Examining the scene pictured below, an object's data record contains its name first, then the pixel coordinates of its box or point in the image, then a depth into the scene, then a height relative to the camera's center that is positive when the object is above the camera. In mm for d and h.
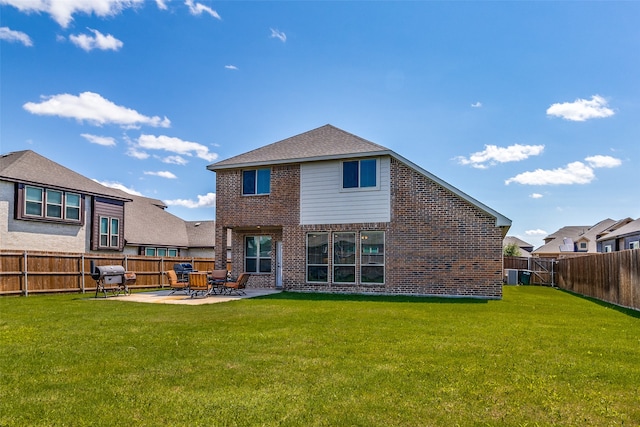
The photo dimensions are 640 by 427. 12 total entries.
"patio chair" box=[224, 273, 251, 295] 16156 -1801
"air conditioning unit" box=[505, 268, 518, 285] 27250 -2563
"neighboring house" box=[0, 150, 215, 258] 21219 +1237
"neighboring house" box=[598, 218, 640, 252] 28953 -136
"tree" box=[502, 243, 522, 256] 61444 -1999
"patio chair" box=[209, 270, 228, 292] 16281 -1561
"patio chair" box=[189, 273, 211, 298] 15812 -1692
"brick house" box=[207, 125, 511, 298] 15602 +498
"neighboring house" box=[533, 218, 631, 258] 51038 -265
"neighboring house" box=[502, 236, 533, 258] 84375 -1552
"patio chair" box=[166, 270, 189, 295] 16453 -1825
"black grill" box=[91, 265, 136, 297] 15968 -1583
